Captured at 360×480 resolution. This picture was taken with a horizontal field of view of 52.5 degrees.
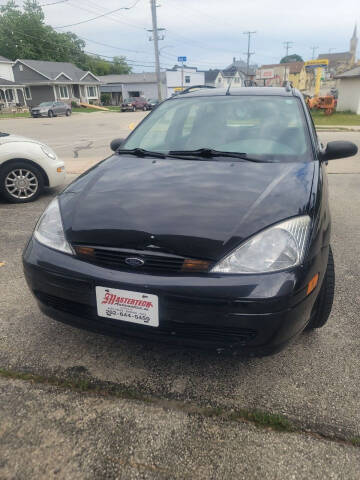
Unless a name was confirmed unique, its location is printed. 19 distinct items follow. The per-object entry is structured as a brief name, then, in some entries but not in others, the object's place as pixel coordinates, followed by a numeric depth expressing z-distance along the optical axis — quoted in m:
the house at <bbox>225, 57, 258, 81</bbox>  89.66
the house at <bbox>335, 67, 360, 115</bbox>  25.67
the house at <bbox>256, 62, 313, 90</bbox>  87.56
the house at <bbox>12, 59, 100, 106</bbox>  50.78
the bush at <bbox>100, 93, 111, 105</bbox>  65.81
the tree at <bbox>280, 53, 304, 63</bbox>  140.00
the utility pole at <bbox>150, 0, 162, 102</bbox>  31.00
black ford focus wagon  1.67
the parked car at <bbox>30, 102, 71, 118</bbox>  32.81
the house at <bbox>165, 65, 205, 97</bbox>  66.12
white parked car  5.32
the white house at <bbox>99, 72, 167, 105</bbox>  68.38
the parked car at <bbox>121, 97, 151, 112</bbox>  40.62
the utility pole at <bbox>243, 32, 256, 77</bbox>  79.75
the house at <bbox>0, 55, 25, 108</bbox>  46.26
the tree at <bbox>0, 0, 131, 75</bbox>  63.81
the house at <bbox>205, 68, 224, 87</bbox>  76.31
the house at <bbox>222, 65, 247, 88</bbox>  78.59
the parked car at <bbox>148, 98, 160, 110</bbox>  44.04
